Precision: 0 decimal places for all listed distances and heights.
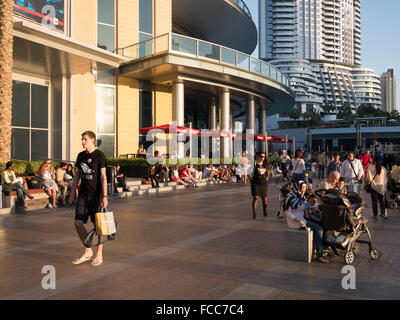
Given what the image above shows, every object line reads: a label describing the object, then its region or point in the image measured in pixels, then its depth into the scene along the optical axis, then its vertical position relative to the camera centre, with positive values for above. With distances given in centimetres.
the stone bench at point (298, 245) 603 -132
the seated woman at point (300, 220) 611 -97
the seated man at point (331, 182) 733 -42
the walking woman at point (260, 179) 1039 -51
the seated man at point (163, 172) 1946 -59
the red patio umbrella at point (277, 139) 2804 +148
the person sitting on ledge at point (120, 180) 1595 -80
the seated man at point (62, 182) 1277 -70
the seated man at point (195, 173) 2055 -70
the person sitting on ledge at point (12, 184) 1121 -66
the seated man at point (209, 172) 2285 -69
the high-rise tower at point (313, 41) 17938 +5493
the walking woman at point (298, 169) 1215 -29
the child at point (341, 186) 760 -51
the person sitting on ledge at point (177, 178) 1958 -89
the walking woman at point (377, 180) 1000 -53
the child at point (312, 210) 634 -85
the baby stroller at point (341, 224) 600 -100
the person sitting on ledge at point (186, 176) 1972 -79
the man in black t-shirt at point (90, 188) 588 -41
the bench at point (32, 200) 1124 -117
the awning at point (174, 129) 2149 +172
